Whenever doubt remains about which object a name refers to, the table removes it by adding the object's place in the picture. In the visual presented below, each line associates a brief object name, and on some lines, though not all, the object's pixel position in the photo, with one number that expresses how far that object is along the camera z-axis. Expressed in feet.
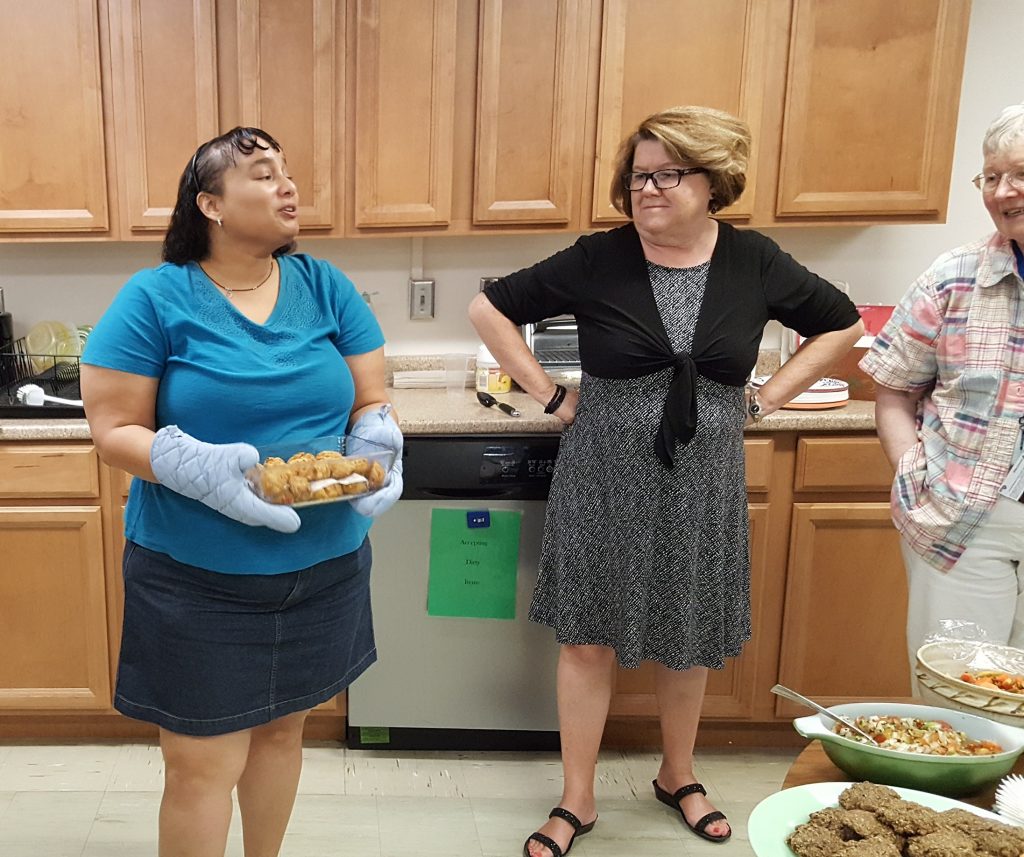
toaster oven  9.29
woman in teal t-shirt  5.12
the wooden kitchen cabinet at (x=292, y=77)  8.25
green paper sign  8.22
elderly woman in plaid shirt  5.57
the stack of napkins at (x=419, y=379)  9.48
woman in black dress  6.66
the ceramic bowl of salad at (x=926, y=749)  3.41
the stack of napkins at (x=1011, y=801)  3.20
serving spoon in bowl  3.60
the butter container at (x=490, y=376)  9.11
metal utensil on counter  8.36
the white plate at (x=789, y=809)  3.12
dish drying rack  8.63
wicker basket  3.80
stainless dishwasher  8.13
